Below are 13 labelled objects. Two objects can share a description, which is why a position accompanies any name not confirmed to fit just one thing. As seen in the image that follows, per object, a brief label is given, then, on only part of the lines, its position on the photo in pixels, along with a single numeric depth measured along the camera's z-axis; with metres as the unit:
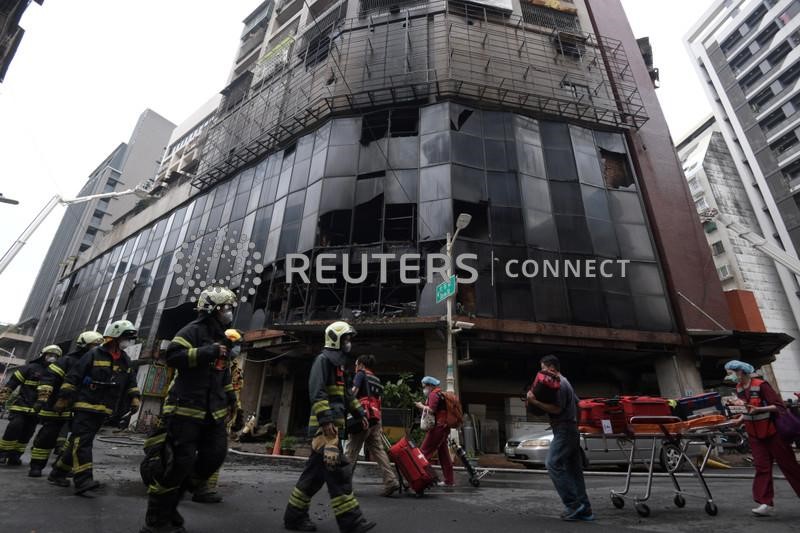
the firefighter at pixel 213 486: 3.88
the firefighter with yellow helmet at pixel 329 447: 3.15
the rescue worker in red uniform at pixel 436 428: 5.95
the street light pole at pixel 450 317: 10.53
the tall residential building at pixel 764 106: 39.47
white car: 9.59
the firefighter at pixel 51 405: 5.30
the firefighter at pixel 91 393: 4.41
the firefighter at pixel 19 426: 6.09
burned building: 15.23
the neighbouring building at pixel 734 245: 36.69
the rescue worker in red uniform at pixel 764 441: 4.27
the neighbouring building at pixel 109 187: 64.19
